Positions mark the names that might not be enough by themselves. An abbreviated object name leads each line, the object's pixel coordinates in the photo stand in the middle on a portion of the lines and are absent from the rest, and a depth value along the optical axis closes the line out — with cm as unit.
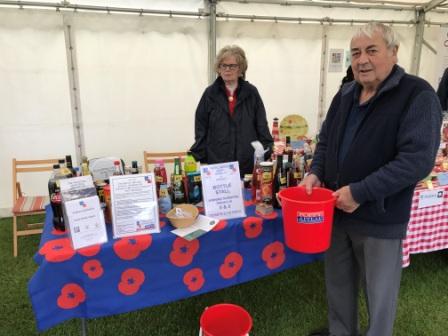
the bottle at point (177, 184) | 167
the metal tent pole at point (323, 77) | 417
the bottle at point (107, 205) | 147
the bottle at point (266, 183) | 163
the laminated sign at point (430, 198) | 194
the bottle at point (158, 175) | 164
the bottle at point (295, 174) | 173
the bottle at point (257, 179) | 171
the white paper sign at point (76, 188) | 134
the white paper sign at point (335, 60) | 426
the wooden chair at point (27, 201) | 287
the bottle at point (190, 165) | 169
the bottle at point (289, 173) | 171
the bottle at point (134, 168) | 169
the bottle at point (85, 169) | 166
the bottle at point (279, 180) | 167
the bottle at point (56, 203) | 145
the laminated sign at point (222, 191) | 155
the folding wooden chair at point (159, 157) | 338
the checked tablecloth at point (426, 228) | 196
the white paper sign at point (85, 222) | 131
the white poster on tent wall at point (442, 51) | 459
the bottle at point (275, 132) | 261
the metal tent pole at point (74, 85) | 332
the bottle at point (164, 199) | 160
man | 122
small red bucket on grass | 147
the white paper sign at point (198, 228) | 145
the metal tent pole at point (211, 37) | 362
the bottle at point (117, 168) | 170
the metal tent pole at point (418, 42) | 443
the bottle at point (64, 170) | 157
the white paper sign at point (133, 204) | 140
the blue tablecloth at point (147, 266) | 133
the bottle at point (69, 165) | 163
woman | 243
